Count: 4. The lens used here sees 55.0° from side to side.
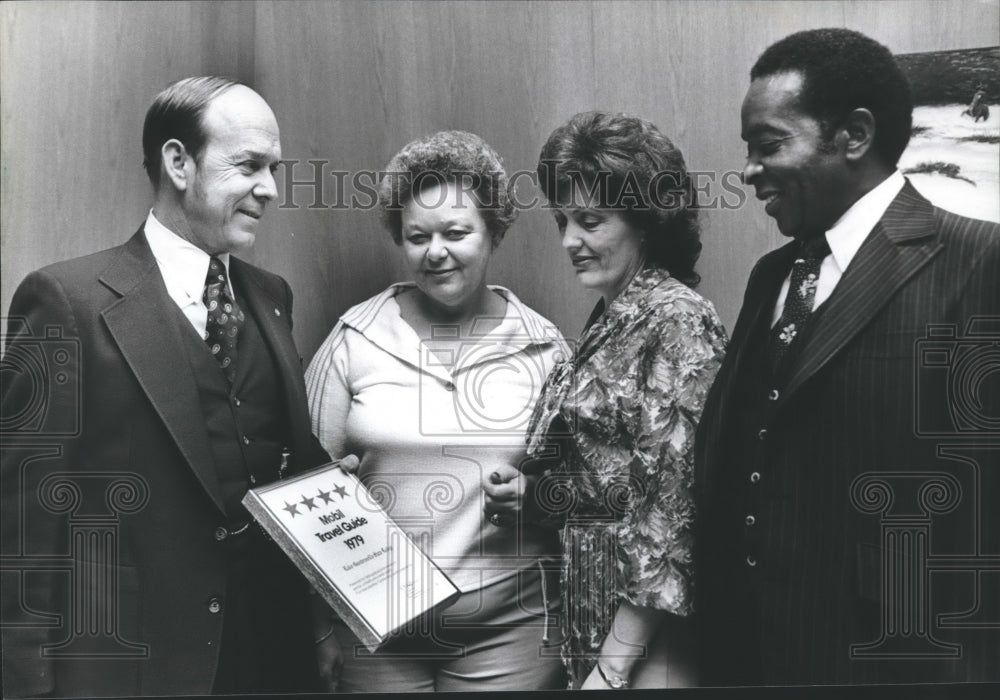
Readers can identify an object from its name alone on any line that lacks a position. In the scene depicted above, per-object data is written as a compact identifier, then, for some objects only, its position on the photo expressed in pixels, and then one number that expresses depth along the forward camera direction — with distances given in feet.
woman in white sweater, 9.77
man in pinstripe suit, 9.30
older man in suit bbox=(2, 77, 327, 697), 9.41
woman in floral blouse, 9.09
